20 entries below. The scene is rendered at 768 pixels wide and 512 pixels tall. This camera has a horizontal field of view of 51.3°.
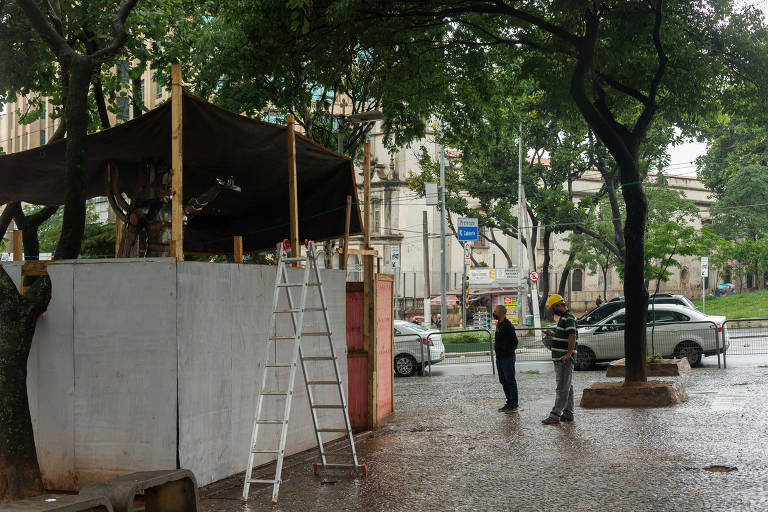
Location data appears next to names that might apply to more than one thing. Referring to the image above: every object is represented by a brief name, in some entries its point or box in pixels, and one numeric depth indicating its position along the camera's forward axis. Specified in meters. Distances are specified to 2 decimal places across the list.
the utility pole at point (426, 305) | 50.06
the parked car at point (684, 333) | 21.30
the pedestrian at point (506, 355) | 13.95
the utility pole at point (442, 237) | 37.28
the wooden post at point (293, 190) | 10.19
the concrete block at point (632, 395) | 13.65
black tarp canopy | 9.42
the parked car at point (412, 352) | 22.83
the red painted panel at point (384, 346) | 12.88
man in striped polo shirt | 12.26
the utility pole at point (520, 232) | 39.53
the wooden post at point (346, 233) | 12.53
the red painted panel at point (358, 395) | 12.24
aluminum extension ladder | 7.77
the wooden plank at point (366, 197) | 12.90
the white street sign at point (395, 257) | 47.24
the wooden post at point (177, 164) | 8.09
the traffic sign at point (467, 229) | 35.38
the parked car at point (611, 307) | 24.64
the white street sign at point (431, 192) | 37.34
